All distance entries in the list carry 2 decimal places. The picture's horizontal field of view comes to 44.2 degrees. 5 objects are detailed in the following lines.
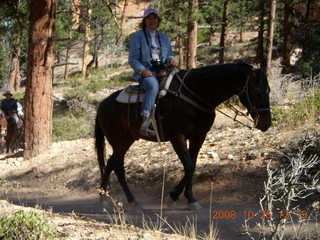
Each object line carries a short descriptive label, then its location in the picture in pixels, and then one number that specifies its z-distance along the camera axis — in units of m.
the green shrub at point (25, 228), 3.75
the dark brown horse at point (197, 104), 5.65
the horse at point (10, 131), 14.49
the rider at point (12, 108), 14.59
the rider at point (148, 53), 6.29
